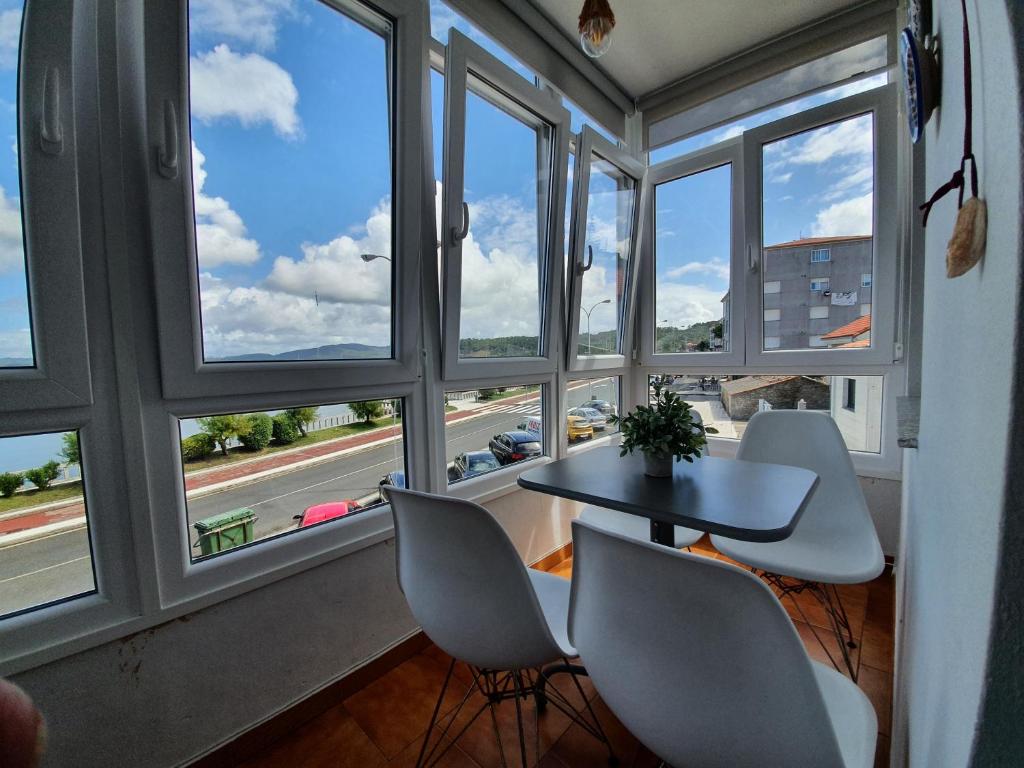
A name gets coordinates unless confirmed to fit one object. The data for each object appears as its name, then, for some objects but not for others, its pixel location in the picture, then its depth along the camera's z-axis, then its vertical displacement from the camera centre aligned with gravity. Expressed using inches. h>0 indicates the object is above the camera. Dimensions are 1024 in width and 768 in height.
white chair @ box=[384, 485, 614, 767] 35.3 -20.8
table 45.7 -17.9
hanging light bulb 60.1 +49.7
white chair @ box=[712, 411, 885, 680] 59.4 -27.6
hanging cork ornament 12.1 +3.5
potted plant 59.7 -10.8
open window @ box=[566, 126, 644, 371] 97.0 +27.5
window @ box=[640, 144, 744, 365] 106.6 +26.1
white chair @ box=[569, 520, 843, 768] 23.8 -18.7
